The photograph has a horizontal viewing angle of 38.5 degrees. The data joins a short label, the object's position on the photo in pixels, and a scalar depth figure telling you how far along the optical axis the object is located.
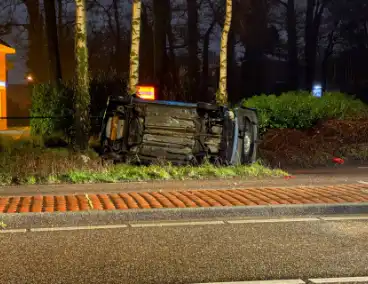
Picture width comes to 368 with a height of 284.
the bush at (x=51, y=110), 15.29
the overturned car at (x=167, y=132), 11.51
